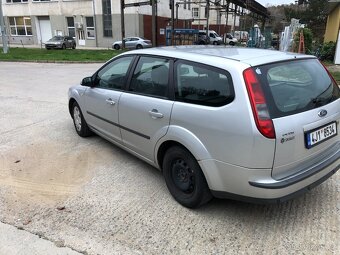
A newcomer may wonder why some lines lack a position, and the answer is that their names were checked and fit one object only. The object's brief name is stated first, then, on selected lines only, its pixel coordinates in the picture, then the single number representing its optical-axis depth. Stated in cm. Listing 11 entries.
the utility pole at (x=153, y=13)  2378
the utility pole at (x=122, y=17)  2671
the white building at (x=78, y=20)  3581
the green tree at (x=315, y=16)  4452
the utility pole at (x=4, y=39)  2458
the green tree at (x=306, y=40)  1756
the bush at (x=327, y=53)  1742
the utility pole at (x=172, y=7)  2664
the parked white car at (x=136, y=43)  3200
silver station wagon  265
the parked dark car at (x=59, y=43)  3169
